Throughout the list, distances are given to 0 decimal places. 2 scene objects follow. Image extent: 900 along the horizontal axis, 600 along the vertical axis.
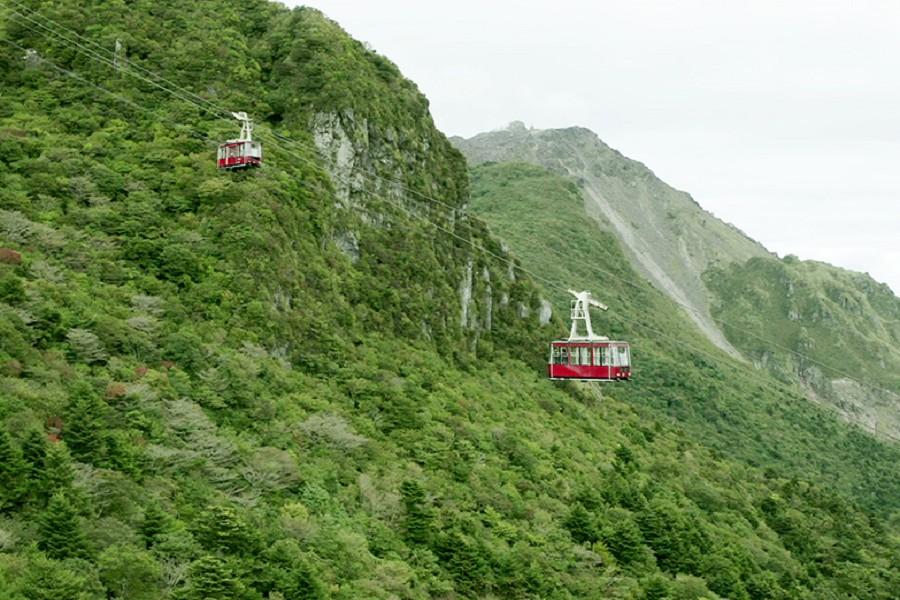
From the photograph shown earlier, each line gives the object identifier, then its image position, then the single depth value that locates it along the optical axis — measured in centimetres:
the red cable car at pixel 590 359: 5278
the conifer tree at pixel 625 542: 5459
